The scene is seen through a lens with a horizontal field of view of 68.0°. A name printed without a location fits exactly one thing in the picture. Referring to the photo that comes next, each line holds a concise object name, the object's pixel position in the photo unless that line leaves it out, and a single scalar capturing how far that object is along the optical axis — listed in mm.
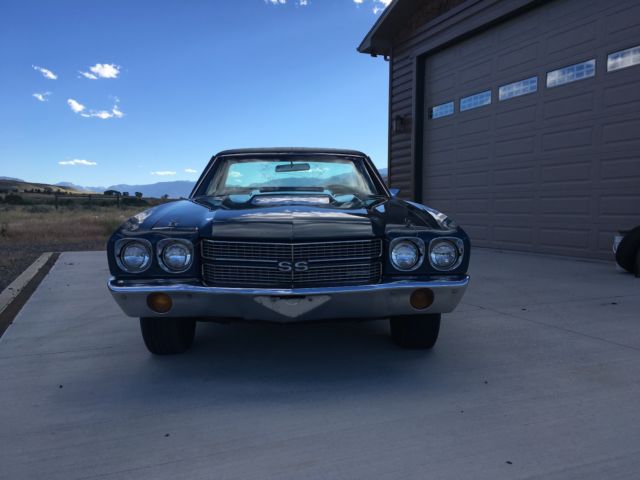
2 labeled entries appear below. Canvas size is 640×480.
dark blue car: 2396
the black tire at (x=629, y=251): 5594
